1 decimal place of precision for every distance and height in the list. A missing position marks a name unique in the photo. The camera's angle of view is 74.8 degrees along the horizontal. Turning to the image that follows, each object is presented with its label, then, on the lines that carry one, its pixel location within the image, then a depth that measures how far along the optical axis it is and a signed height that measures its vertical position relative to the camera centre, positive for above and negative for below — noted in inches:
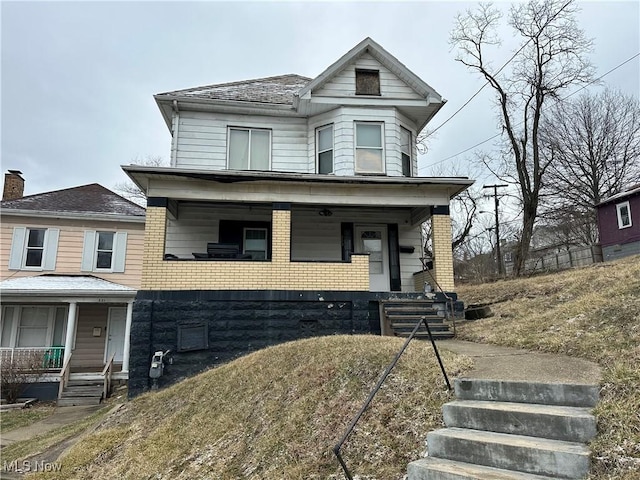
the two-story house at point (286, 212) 355.9 +96.9
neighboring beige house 533.3 +35.6
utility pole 969.3 +277.2
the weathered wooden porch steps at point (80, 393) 478.0 -99.7
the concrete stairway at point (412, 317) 335.3 -10.0
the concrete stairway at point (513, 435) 123.3 -42.7
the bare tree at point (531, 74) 769.6 +435.9
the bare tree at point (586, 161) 1030.4 +357.7
